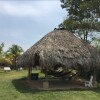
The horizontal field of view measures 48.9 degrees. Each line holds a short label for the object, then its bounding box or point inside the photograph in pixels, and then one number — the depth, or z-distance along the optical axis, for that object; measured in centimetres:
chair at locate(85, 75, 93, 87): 667
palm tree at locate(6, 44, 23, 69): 1775
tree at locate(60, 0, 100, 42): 837
